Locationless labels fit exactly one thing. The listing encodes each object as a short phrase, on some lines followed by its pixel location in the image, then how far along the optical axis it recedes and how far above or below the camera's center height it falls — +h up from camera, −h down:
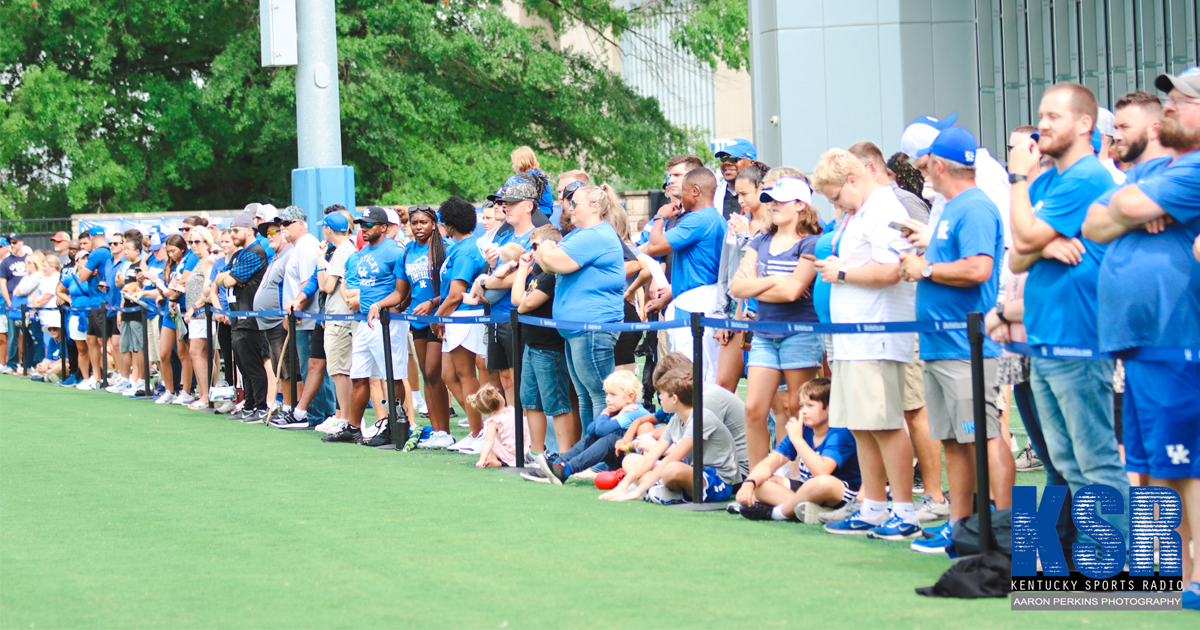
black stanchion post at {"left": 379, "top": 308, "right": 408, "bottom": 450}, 20.87 -0.38
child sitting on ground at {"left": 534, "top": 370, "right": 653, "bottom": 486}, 16.55 -0.75
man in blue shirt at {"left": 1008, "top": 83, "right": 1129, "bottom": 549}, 9.80 +0.04
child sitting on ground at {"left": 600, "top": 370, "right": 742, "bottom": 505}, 14.91 -0.86
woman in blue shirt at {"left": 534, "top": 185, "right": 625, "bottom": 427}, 16.95 +0.28
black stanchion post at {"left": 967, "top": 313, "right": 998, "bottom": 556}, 10.40 -0.53
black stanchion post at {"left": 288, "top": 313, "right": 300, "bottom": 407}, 24.33 -0.19
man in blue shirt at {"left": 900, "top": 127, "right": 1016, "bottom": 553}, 11.20 +0.05
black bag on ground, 9.62 -1.05
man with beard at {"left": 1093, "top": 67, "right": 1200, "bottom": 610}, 8.95 +0.02
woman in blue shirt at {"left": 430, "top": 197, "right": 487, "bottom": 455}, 20.45 +0.24
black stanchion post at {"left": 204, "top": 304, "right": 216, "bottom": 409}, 27.39 +0.07
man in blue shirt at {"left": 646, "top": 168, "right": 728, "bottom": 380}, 17.56 +0.51
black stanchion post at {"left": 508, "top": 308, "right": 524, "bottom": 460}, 18.11 -0.45
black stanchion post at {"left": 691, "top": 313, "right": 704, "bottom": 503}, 14.42 -0.54
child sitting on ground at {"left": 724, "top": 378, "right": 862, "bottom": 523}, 13.41 -0.87
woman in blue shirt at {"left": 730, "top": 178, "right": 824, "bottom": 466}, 14.05 +0.12
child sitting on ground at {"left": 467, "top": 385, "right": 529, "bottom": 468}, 18.84 -0.80
